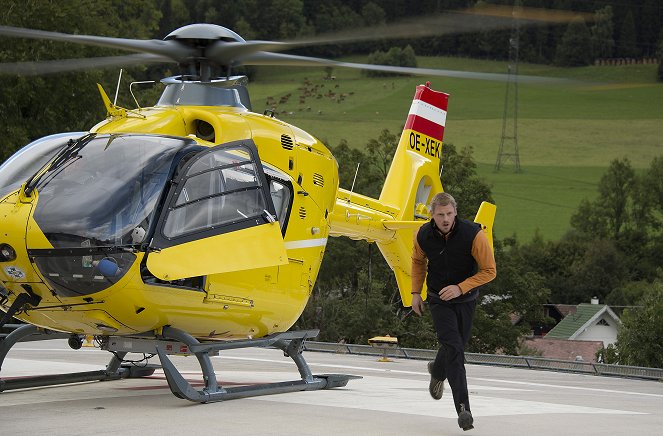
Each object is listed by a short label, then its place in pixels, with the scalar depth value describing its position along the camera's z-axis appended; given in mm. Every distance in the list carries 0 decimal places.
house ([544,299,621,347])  86438
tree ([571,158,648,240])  98812
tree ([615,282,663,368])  53812
